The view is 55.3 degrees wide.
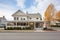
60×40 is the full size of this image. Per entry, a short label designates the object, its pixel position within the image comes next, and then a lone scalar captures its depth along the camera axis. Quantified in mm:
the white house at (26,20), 11086
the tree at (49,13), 11859
